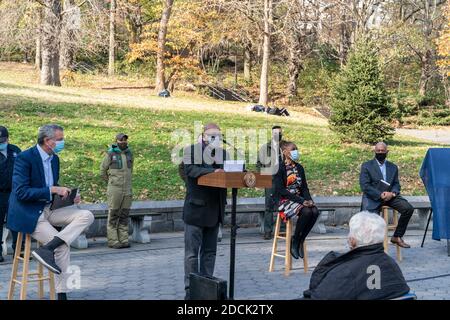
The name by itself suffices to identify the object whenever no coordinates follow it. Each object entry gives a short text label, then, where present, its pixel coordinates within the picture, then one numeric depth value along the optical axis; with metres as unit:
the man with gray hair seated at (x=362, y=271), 5.01
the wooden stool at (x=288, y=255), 9.88
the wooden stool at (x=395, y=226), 11.19
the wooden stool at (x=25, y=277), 7.51
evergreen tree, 22.59
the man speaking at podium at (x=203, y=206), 7.80
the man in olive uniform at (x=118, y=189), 11.76
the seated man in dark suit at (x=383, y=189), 11.30
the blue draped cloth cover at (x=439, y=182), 11.84
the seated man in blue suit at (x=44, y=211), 7.39
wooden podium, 7.09
